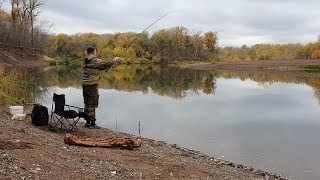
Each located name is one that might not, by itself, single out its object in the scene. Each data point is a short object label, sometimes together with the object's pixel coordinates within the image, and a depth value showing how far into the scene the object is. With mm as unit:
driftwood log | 5986
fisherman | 7498
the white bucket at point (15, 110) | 8231
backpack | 7471
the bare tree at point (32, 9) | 45856
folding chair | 7130
